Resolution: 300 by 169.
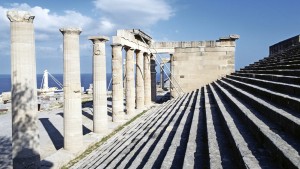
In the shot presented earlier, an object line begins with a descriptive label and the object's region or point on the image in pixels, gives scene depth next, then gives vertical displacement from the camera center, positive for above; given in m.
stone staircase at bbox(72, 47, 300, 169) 4.30 -1.20
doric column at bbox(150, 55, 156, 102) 26.46 -0.31
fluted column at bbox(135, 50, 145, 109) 21.59 -0.63
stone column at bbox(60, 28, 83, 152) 11.05 -0.63
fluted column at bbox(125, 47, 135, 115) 19.64 -0.50
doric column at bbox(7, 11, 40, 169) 7.86 -0.36
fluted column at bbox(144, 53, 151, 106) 23.00 -0.35
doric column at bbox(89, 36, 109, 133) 13.92 -0.79
